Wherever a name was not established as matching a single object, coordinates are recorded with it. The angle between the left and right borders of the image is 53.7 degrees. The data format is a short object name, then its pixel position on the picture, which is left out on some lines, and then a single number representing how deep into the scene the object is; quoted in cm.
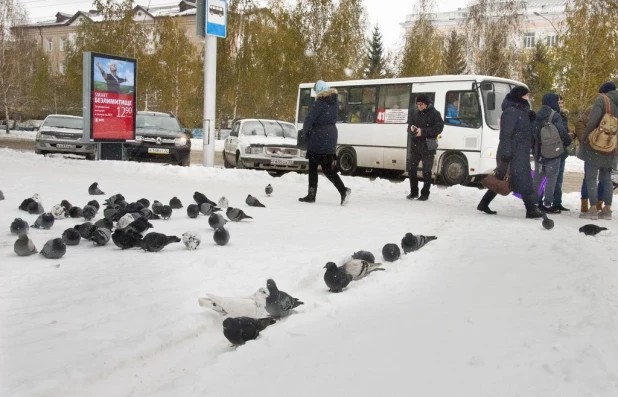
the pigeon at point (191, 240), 531
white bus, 1482
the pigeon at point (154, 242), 514
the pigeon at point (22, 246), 488
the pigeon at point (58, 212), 671
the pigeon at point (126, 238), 526
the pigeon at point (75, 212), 674
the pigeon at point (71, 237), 530
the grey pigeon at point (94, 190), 896
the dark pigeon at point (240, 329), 302
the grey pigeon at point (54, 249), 481
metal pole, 1498
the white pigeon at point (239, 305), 340
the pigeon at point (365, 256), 448
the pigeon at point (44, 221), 616
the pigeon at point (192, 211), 715
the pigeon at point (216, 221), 613
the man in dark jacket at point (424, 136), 1021
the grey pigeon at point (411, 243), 531
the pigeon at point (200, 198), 761
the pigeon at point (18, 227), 571
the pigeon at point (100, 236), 537
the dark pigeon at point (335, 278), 394
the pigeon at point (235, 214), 696
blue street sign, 1470
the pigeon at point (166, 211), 696
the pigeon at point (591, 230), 677
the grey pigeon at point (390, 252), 488
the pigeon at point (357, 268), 418
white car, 1560
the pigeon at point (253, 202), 855
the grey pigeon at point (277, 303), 342
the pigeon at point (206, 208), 720
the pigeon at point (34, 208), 700
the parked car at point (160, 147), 1620
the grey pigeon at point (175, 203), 773
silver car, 1894
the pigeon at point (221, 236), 553
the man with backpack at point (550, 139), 900
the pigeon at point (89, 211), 659
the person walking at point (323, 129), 899
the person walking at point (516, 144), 820
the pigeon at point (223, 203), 789
